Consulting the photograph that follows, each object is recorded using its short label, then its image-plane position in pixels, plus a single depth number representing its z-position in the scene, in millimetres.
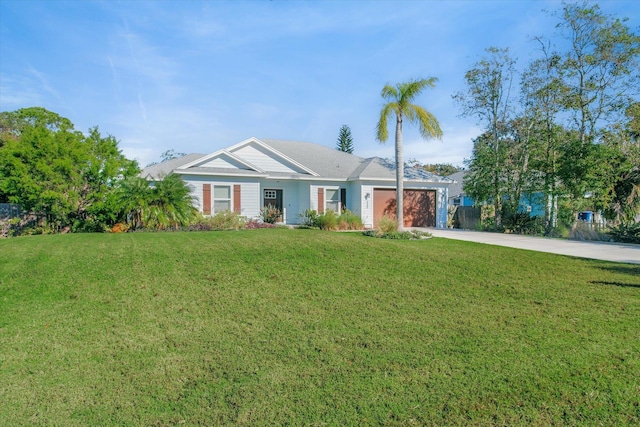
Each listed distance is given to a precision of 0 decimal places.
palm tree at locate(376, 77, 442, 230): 14969
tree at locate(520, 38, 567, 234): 17875
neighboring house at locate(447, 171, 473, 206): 34269
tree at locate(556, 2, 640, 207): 16406
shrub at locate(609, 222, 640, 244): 13787
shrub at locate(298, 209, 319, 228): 17578
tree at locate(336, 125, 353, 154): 59438
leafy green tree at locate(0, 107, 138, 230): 14047
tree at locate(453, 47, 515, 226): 20172
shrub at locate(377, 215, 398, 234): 13914
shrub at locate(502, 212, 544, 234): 18281
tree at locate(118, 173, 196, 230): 14539
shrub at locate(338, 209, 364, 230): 17562
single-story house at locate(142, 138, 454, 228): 19203
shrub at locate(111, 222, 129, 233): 14555
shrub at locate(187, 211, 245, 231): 15125
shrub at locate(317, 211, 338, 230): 17078
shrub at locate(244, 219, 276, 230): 16256
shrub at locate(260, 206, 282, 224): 19484
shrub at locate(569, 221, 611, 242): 14602
